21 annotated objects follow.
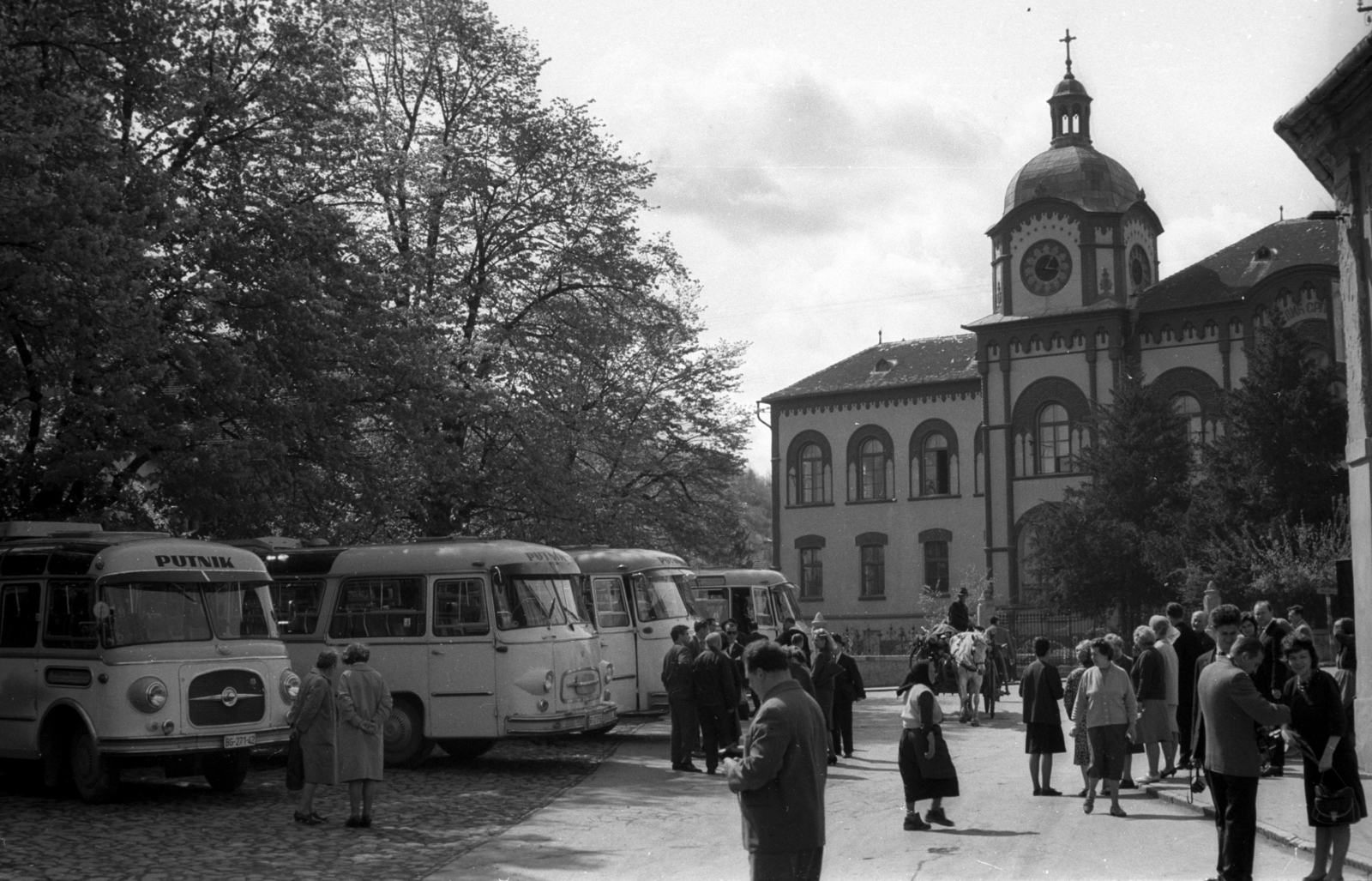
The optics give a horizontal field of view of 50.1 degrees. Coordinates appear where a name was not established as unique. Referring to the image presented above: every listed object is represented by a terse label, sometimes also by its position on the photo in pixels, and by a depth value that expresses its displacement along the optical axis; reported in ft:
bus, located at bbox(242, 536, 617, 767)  58.90
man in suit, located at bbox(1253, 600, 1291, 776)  46.27
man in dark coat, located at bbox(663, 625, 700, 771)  59.31
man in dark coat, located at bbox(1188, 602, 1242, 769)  36.19
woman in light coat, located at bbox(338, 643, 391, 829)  43.19
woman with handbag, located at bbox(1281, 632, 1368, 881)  31.99
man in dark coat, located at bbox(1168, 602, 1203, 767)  52.80
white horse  85.15
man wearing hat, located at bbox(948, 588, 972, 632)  94.48
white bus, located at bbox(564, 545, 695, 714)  75.36
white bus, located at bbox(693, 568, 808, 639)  102.27
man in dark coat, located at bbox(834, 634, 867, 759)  62.90
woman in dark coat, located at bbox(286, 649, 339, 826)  44.29
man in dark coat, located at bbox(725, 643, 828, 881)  22.89
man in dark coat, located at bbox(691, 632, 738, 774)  58.23
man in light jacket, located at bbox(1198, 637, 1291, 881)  31.22
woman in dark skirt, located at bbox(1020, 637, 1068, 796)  49.26
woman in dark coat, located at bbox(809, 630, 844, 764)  60.70
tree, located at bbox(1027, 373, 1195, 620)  160.56
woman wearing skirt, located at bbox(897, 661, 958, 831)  43.09
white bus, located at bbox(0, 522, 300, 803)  48.83
